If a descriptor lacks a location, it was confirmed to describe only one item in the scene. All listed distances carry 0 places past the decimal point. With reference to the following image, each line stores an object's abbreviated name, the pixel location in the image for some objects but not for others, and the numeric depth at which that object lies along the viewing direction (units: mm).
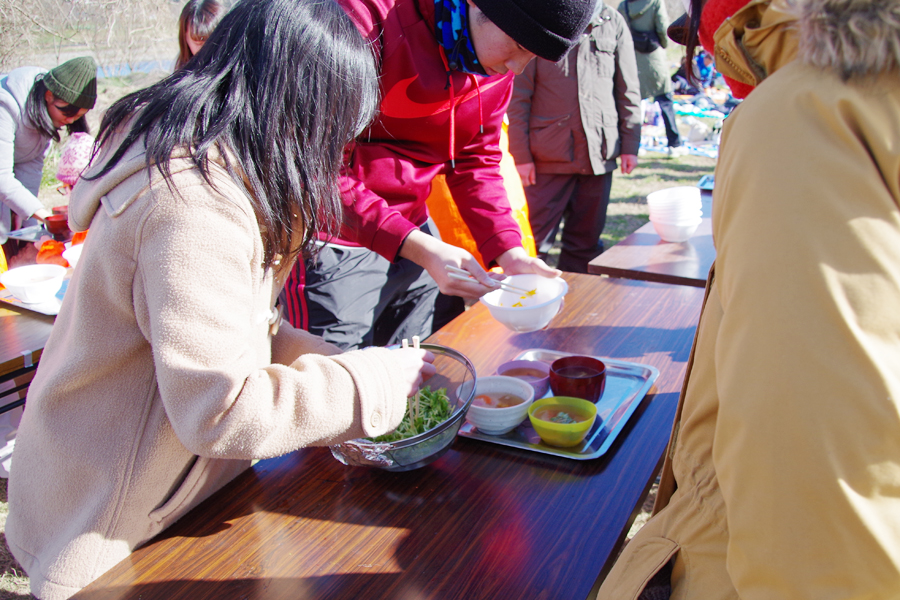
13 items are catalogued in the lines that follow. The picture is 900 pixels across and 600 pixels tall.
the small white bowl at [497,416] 1304
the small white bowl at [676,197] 2662
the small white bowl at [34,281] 2250
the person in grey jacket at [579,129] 3959
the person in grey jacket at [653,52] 6176
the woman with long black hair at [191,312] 923
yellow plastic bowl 1239
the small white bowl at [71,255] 2545
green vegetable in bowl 1247
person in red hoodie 1743
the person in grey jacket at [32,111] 3711
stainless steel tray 1261
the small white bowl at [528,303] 1581
